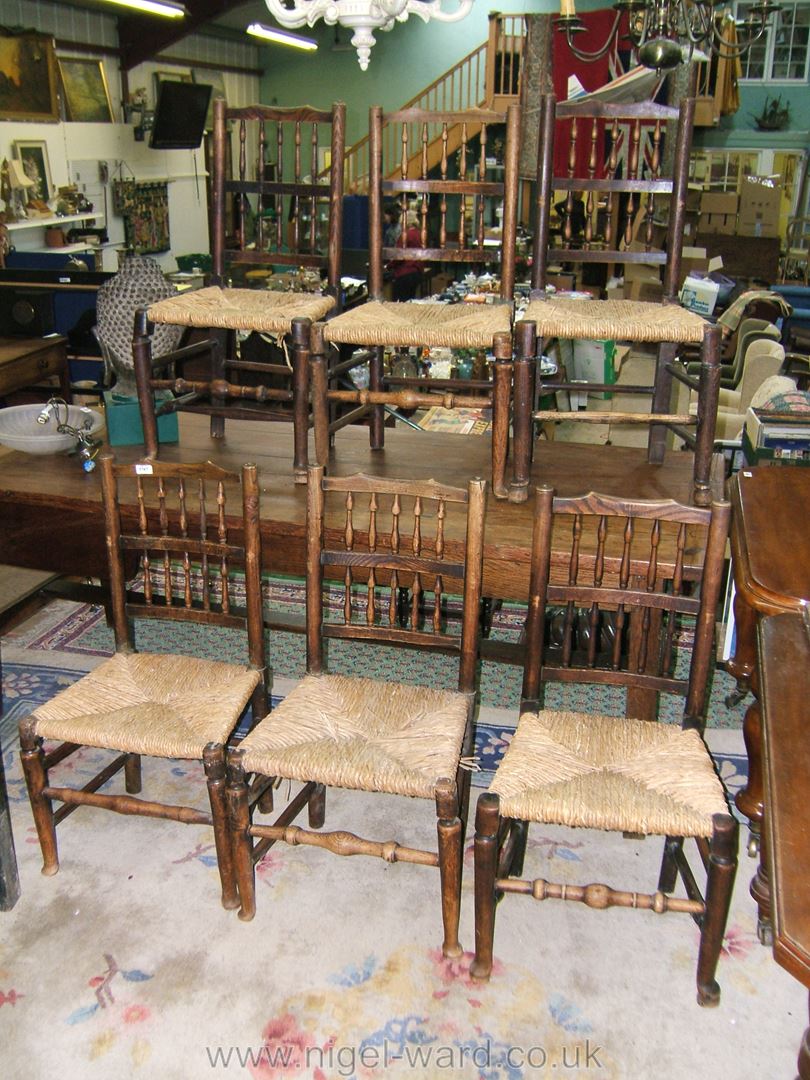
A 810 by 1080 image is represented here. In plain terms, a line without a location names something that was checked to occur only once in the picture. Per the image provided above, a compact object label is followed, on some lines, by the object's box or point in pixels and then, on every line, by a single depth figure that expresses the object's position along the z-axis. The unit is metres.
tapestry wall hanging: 9.40
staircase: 9.77
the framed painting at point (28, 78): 7.35
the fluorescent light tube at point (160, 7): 7.38
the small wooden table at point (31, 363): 4.78
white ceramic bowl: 2.91
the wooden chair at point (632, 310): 2.37
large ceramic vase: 2.92
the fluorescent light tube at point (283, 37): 9.09
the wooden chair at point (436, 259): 2.46
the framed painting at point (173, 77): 10.03
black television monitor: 9.48
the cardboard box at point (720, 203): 10.15
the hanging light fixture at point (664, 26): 3.82
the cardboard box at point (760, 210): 10.08
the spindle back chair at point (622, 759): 1.70
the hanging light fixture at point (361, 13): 2.42
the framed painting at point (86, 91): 8.51
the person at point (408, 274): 7.71
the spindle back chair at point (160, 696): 1.95
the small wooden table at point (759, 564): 1.75
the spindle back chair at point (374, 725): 1.81
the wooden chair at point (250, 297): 2.58
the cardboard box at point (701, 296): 4.16
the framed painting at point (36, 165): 7.65
